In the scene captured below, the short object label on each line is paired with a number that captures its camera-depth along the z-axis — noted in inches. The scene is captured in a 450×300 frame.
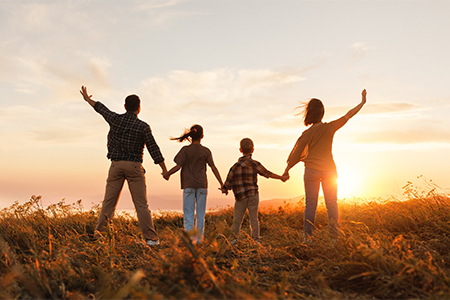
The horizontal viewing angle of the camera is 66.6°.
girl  250.5
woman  222.2
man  231.1
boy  246.7
